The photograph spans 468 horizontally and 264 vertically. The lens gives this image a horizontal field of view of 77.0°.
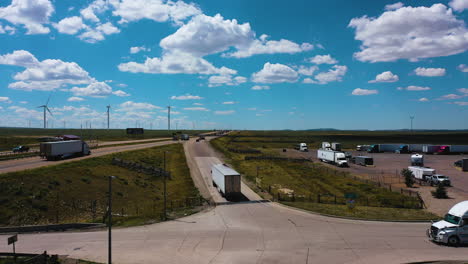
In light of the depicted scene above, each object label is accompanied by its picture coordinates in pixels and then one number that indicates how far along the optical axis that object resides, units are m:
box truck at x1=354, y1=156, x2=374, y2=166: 81.50
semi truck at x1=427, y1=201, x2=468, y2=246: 24.81
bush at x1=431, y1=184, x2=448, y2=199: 45.28
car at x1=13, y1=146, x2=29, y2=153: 83.00
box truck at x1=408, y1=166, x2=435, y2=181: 58.66
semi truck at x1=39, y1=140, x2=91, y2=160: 65.44
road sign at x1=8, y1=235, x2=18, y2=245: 21.62
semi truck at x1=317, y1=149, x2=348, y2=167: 79.51
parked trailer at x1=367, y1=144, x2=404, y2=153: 113.94
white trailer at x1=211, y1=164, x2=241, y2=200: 42.25
